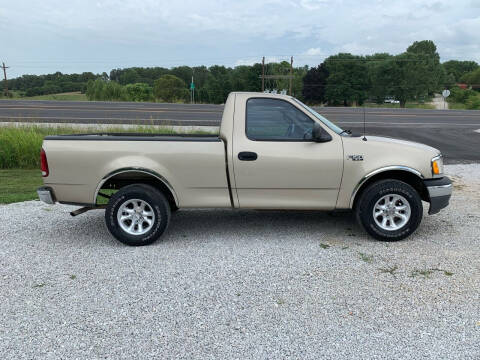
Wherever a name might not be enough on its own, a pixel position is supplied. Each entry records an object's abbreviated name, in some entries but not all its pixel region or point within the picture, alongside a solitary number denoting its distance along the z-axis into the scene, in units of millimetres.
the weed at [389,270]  4312
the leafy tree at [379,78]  66750
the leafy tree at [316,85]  70438
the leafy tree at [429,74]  63375
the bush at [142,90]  59838
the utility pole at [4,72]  55938
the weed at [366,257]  4625
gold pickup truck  4973
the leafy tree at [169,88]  74212
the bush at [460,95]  55438
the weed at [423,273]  4238
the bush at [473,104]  44378
